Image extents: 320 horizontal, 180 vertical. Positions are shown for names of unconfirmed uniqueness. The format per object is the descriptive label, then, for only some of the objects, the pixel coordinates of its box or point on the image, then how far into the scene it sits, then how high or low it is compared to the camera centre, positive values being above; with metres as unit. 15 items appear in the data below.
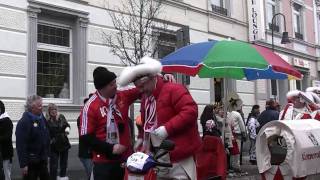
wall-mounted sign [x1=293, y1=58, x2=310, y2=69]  20.97 +2.09
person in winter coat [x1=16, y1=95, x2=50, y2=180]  6.97 -0.58
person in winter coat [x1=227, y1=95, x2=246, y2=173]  11.21 -0.72
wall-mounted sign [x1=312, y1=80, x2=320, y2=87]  20.85 +1.09
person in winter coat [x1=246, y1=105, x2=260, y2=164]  12.79 -0.68
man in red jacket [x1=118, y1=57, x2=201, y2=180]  3.99 -0.06
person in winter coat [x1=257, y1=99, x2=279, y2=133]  12.05 -0.27
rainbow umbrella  5.57 +0.58
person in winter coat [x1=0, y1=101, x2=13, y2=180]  7.91 -0.59
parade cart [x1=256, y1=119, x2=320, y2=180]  5.41 -0.59
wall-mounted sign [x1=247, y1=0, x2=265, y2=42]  17.99 +3.59
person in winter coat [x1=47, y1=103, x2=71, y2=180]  9.24 -0.68
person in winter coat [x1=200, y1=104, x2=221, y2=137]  10.61 -0.27
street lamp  16.10 +2.49
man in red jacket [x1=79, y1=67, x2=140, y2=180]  4.27 -0.22
